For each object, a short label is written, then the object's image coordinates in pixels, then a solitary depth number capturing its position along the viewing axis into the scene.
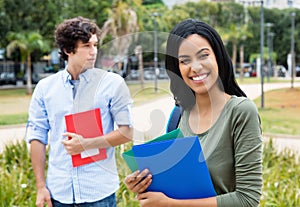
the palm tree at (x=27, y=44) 18.22
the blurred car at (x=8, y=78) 22.95
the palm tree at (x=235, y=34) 20.69
